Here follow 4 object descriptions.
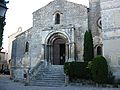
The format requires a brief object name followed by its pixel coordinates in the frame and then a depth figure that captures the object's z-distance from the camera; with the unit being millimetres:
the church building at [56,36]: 11335
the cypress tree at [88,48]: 10393
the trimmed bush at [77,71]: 9287
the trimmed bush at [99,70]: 8341
